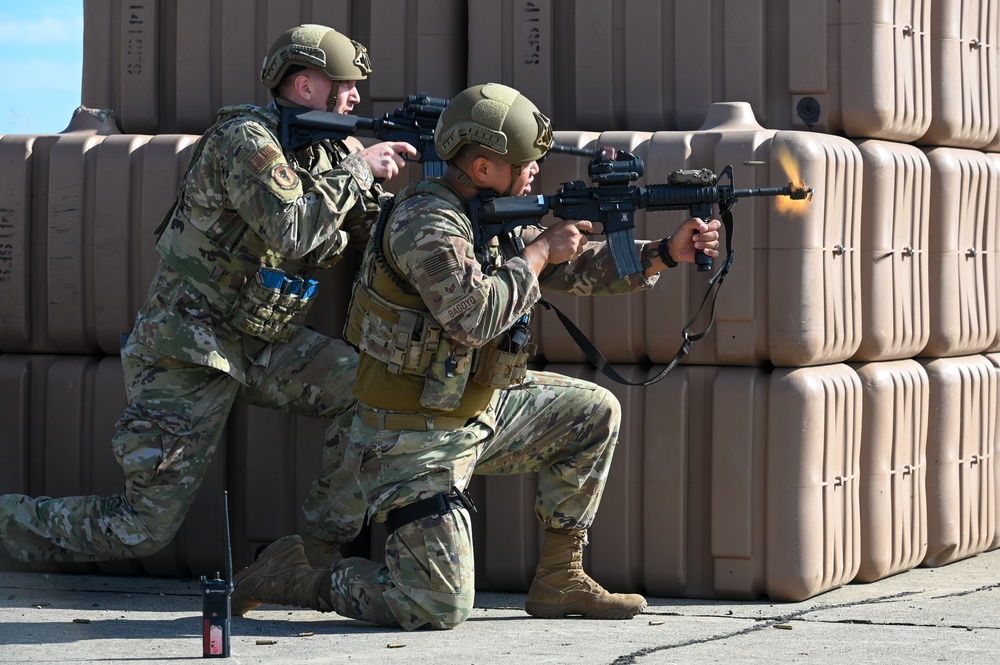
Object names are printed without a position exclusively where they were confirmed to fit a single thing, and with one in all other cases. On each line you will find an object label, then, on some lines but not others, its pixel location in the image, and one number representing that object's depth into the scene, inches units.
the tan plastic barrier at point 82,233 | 434.0
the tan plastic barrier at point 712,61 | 407.5
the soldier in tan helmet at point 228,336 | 385.1
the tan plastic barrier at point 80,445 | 434.3
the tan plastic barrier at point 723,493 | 392.5
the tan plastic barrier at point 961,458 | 445.1
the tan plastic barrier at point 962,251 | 441.1
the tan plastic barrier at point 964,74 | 438.6
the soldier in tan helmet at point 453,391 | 347.9
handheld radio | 315.6
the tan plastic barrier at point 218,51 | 443.8
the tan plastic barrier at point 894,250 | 411.2
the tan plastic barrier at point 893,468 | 416.8
